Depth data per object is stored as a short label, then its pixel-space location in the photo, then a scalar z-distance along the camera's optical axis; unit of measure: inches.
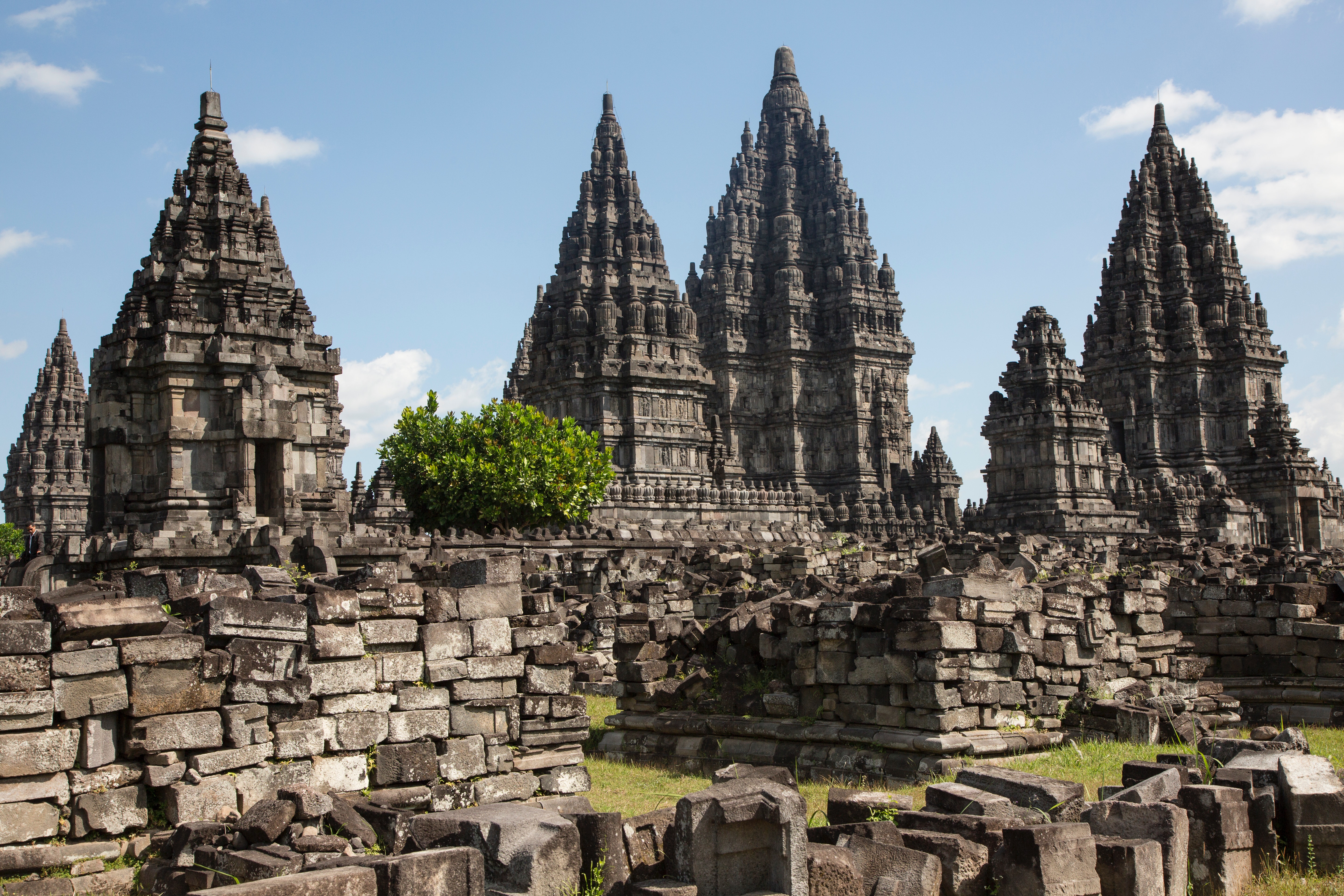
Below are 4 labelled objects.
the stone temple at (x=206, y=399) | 1008.9
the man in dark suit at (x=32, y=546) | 892.5
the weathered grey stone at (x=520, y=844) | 263.3
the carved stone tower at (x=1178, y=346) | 2129.7
